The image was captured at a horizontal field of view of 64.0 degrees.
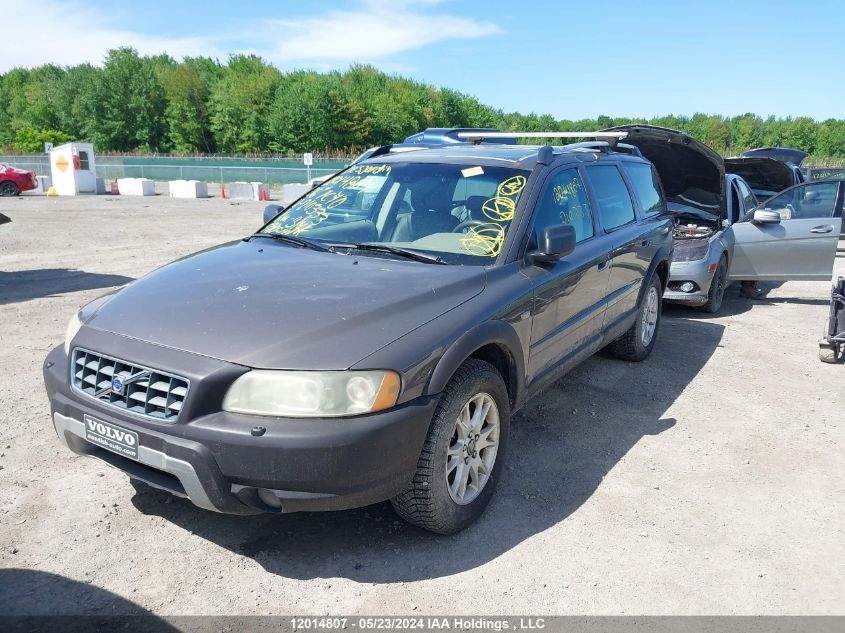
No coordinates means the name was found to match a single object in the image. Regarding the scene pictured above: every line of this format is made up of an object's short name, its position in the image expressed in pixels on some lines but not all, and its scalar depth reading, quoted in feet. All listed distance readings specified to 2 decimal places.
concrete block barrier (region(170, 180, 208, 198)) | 92.89
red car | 83.05
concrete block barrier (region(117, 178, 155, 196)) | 96.58
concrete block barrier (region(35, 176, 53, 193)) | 96.89
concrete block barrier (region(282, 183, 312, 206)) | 93.85
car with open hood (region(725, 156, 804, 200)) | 37.78
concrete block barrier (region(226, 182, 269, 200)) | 91.30
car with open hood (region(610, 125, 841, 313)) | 25.12
